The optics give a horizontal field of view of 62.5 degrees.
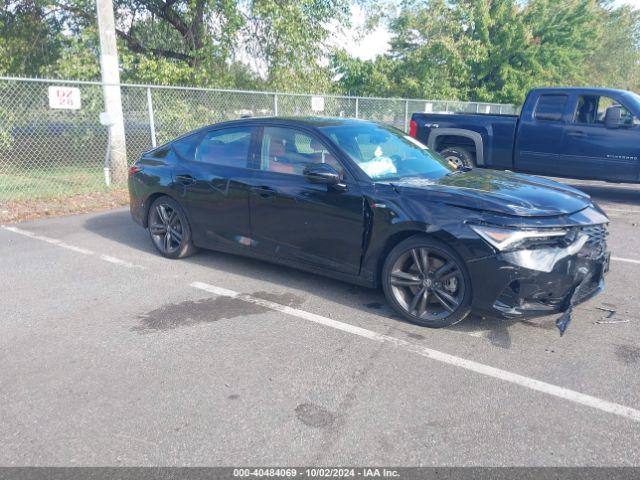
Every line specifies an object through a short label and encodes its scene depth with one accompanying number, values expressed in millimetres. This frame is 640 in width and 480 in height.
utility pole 9391
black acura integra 3668
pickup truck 8891
